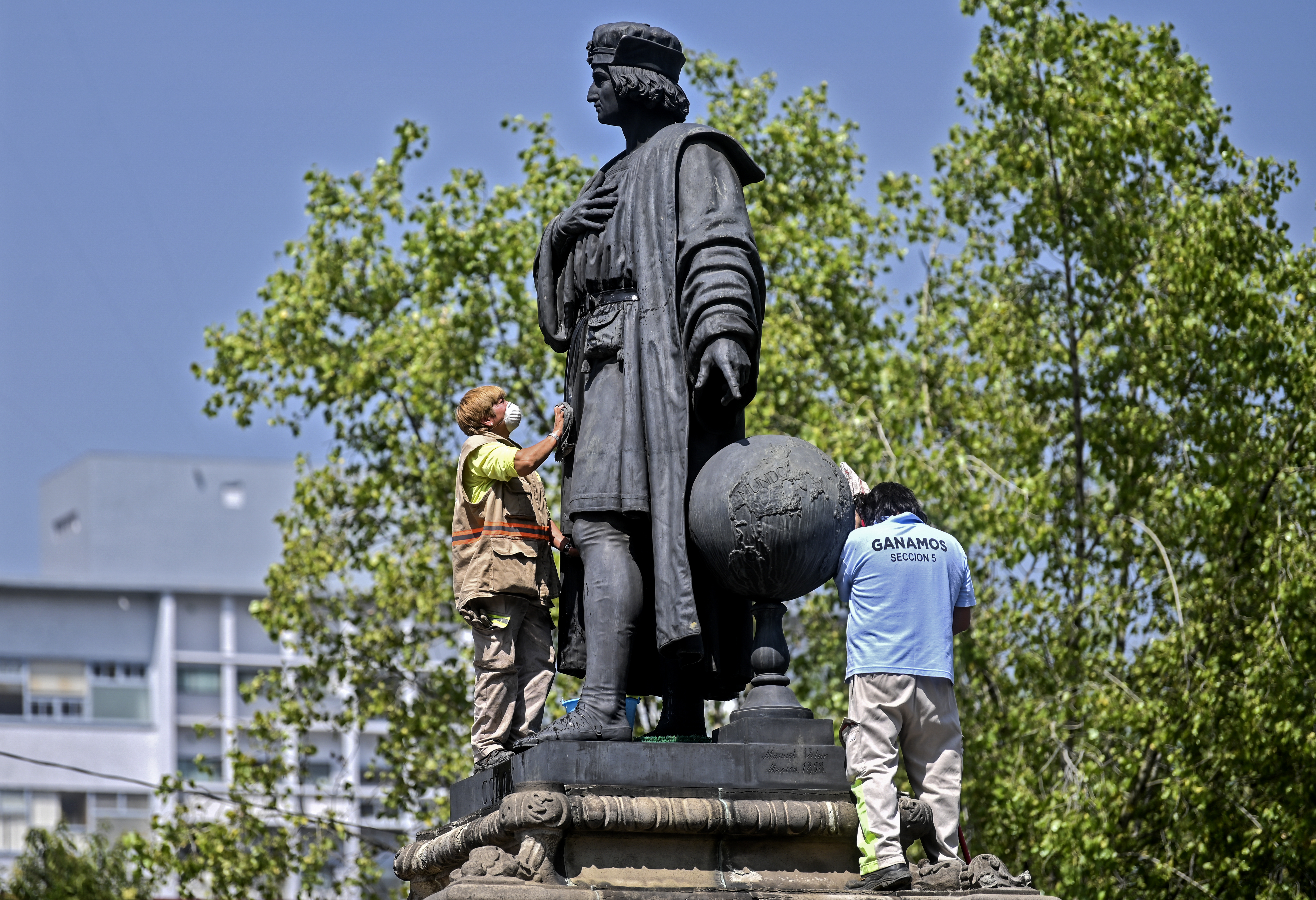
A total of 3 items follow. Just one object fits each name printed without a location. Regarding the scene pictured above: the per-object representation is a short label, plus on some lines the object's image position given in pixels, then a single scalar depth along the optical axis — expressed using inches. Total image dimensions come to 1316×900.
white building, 4731.8
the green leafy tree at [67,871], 2444.6
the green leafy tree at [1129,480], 1214.3
